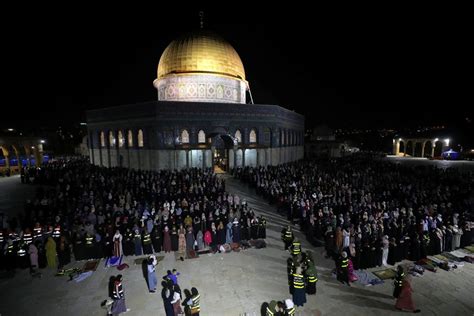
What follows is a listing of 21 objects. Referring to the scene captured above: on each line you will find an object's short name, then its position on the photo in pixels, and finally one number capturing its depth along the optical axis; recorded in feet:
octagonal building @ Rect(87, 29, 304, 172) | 85.92
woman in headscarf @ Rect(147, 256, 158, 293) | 23.68
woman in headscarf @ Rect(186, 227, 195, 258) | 32.97
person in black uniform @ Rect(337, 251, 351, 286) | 25.21
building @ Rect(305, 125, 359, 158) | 170.30
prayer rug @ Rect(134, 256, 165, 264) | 30.50
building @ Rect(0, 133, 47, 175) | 99.64
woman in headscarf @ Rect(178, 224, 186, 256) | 32.91
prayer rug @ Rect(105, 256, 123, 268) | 29.74
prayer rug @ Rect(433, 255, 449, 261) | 31.04
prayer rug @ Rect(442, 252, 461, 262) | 31.01
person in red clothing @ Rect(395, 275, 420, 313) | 21.45
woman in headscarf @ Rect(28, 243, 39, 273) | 28.13
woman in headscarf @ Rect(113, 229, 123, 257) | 31.40
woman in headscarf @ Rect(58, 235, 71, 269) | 29.43
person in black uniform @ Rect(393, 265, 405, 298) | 22.88
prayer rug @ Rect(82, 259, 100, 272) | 28.68
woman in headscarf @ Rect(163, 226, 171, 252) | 32.94
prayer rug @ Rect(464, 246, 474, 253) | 33.13
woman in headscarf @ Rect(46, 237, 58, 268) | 29.07
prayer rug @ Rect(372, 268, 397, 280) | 26.94
